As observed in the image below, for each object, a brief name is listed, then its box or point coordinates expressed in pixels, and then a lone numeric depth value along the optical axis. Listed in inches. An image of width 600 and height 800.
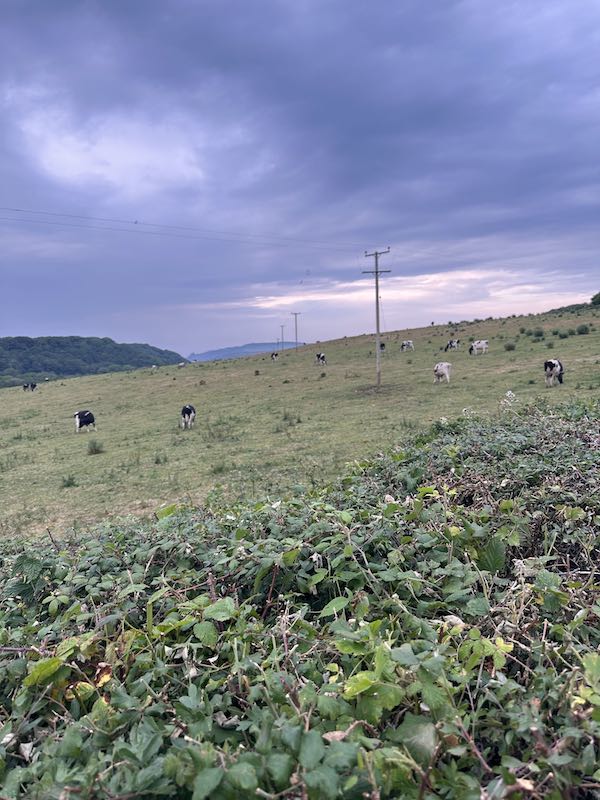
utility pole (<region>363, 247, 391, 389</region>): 1014.9
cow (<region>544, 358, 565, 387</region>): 783.1
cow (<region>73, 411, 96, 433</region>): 882.8
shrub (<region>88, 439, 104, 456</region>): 666.8
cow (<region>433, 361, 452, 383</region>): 991.0
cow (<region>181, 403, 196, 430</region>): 807.1
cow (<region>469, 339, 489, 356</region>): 1358.3
